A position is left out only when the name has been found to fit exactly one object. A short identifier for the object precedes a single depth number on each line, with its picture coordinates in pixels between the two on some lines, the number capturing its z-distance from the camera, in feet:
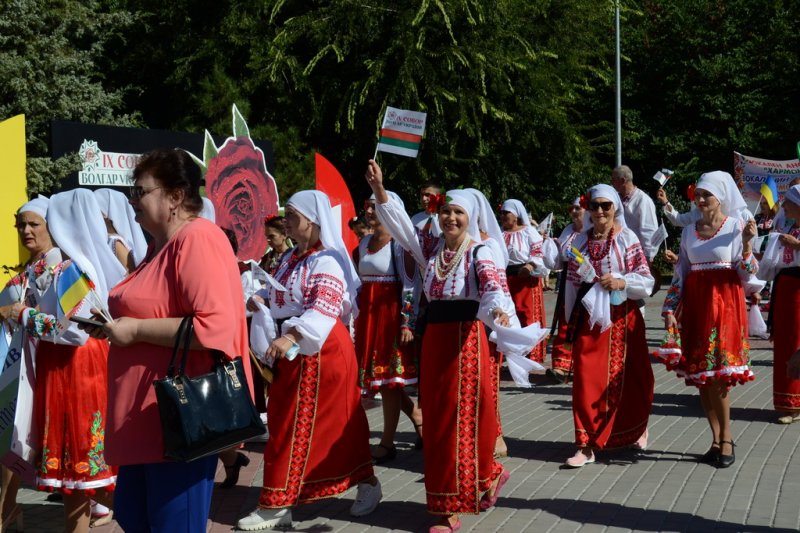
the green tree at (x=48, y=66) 59.81
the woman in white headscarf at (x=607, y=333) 24.00
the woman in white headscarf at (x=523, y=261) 39.52
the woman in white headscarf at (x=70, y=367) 17.87
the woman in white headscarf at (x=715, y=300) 24.30
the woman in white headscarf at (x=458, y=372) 19.04
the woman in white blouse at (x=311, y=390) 19.22
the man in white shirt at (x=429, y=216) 23.22
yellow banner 22.70
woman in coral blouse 11.64
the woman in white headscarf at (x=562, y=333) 35.94
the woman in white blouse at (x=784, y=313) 28.53
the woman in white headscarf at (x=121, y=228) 20.40
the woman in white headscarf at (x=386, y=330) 25.64
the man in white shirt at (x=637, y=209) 31.27
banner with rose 34.53
